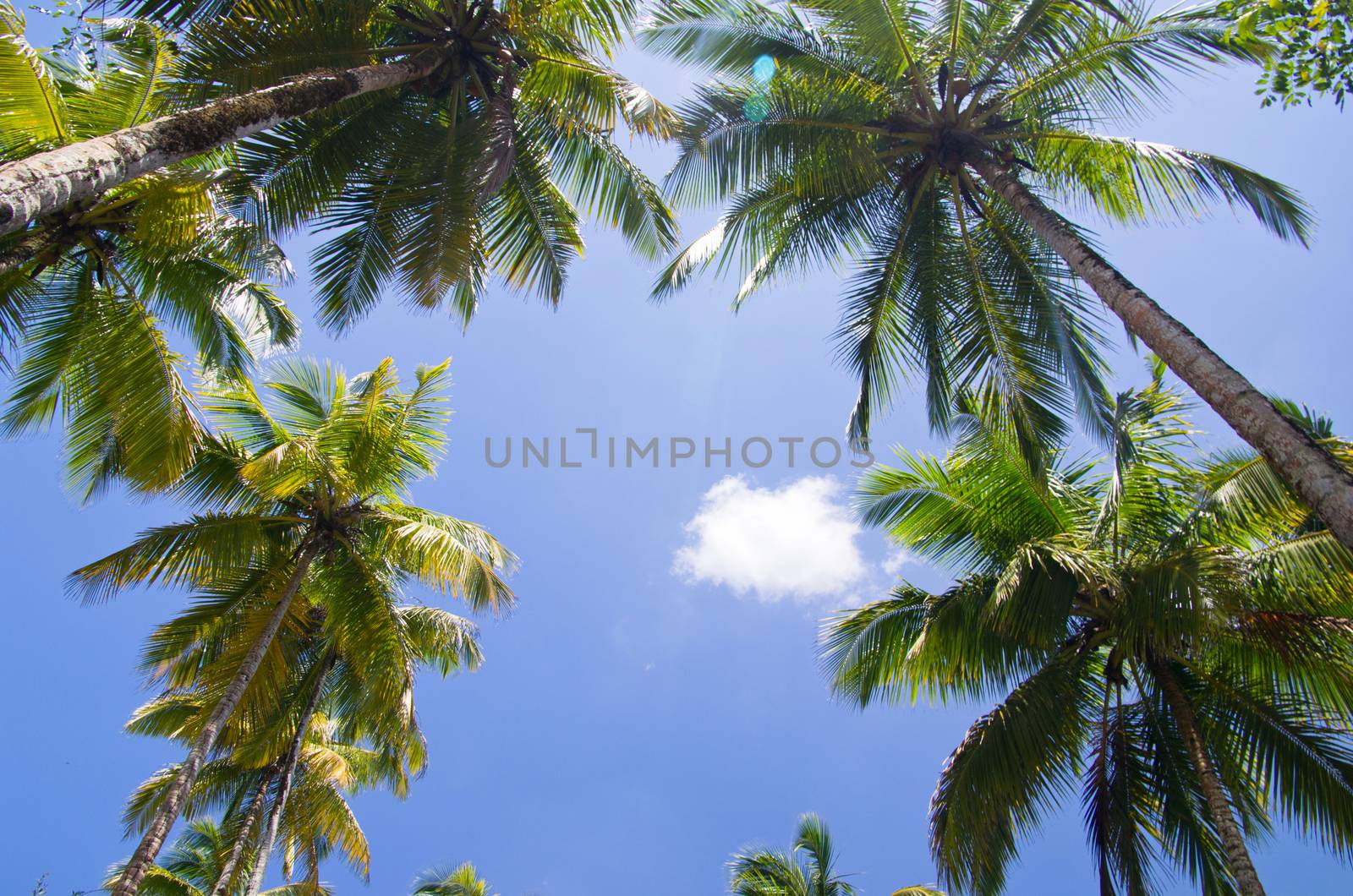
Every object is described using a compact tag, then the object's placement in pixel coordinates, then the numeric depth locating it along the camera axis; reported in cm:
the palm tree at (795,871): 1397
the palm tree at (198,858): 1560
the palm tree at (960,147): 805
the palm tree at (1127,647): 710
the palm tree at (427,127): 724
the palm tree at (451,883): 1578
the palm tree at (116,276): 698
